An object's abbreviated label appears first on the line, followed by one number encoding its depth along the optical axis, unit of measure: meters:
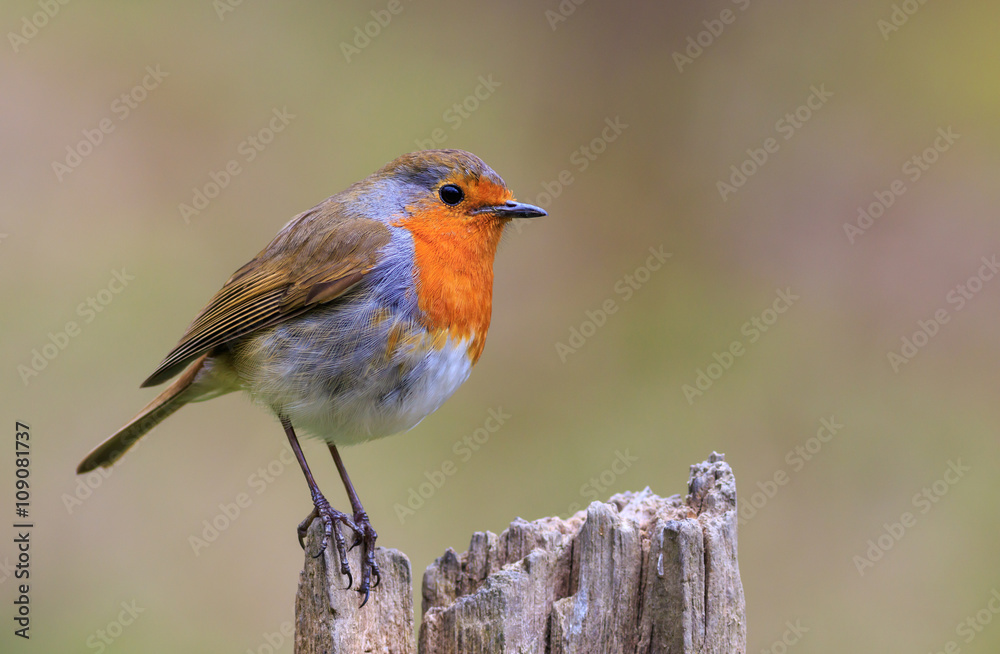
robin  7.42
